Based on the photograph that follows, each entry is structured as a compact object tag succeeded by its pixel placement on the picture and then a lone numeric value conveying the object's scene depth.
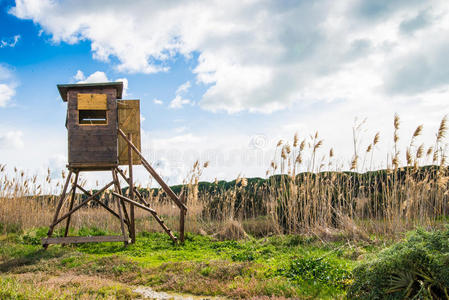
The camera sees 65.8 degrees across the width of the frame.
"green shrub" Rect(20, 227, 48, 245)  9.95
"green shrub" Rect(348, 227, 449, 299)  3.52
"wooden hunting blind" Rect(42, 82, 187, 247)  9.01
